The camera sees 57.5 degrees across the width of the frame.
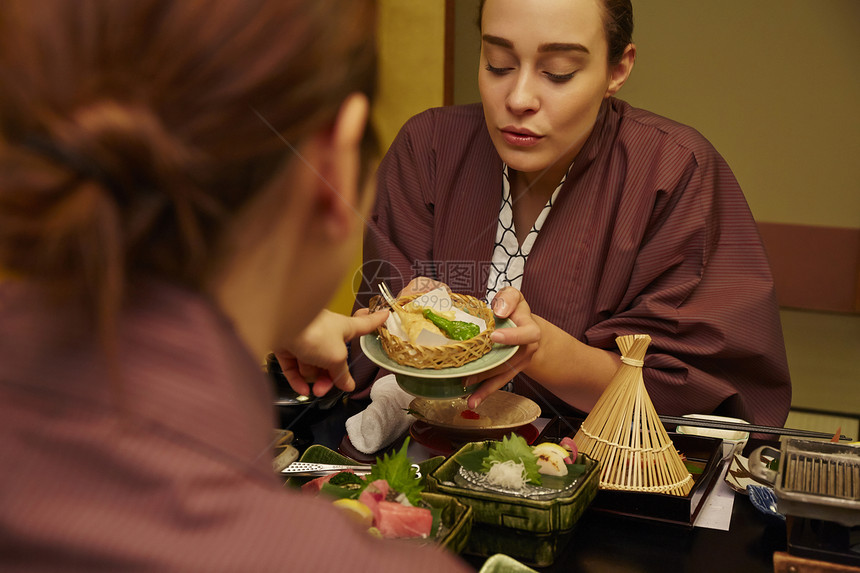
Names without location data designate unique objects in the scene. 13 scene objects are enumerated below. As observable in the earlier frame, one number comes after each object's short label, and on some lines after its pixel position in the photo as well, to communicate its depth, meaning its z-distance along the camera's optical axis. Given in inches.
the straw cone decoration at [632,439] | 48.6
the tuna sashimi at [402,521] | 38.7
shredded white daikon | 44.2
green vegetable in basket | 55.0
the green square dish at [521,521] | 41.4
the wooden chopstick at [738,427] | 52.0
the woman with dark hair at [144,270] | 18.9
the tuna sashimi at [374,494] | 39.3
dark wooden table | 42.5
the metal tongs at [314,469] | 49.5
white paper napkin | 56.5
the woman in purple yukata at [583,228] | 67.4
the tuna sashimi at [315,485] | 45.5
